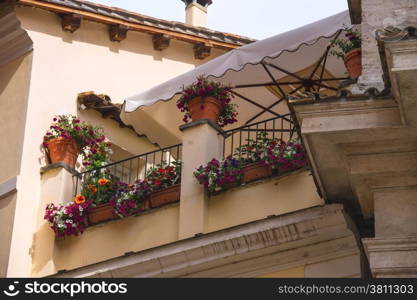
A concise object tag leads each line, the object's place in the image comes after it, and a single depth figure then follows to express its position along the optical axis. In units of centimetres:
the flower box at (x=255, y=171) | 1364
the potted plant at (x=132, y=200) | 1455
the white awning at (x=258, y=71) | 1460
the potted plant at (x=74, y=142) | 1578
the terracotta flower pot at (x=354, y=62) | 1289
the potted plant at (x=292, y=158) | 1332
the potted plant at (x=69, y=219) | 1492
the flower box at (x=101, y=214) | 1480
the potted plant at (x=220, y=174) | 1373
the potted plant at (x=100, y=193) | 1488
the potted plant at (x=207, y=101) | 1449
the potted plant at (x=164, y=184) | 1438
